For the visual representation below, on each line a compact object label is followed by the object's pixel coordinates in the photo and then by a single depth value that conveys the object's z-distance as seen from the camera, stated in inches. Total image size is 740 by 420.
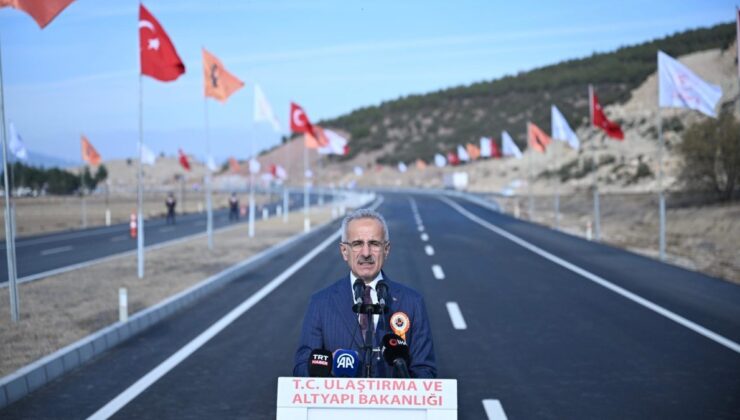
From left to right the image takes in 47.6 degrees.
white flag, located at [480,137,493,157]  2925.7
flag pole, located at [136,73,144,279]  697.6
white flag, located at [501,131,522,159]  2004.6
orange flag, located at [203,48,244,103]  963.3
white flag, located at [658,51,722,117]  805.2
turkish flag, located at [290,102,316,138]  1496.1
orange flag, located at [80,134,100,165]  2021.4
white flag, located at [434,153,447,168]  4329.0
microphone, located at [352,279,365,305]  153.4
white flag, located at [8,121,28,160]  1390.3
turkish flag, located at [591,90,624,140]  1194.0
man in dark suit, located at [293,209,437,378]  159.2
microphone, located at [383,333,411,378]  144.3
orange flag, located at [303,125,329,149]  1649.9
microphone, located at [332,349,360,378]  142.5
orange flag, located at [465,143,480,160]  3759.8
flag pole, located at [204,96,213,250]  985.1
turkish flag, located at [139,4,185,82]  699.4
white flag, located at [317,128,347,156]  1774.5
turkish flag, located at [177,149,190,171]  2768.2
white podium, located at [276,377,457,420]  139.3
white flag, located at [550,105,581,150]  1446.9
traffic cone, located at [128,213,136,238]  844.7
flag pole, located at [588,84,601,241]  1182.1
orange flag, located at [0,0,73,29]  488.4
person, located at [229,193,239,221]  1828.2
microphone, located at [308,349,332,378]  141.8
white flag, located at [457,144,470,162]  3812.0
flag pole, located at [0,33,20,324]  481.7
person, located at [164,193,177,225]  1755.7
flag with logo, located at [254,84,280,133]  1171.2
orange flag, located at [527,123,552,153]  1771.7
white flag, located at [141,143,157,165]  1683.1
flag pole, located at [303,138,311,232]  1390.7
